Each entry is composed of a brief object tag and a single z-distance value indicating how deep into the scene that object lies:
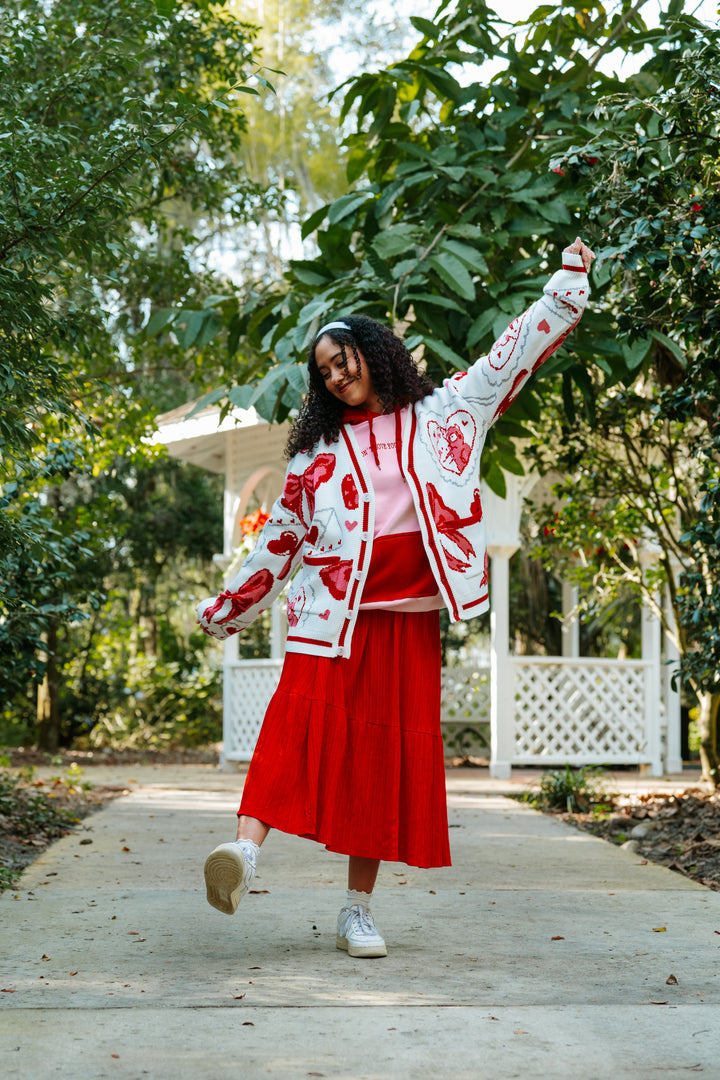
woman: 3.21
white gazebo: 10.42
